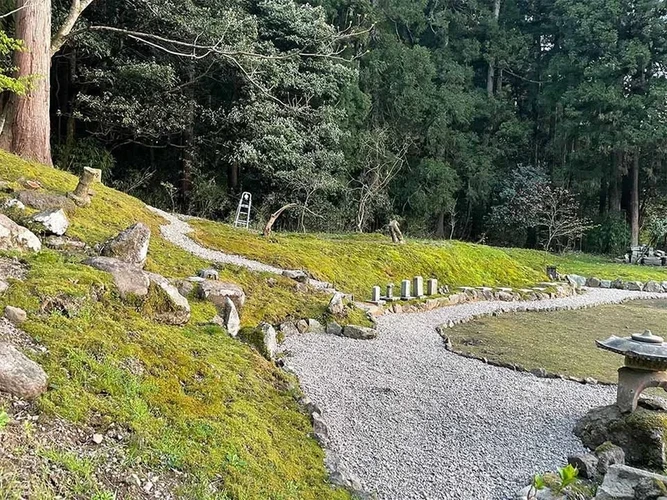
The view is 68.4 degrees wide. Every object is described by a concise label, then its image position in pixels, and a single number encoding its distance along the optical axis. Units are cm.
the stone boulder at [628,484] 279
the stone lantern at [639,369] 394
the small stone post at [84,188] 704
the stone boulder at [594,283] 1422
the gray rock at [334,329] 659
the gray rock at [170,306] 405
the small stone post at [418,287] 948
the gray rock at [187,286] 527
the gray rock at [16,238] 406
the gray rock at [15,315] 284
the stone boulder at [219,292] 540
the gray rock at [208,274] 631
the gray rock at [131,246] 468
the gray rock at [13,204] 530
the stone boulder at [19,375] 225
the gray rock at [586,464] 342
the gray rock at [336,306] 698
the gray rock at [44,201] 597
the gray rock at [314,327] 652
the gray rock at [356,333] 656
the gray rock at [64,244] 484
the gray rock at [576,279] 1369
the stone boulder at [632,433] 366
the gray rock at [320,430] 346
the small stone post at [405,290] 925
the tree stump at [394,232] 1250
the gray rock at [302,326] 642
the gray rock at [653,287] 1395
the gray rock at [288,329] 618
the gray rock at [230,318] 488
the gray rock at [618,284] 1408
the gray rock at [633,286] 1395
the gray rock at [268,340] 477
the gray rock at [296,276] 785
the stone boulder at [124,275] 379
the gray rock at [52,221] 504
